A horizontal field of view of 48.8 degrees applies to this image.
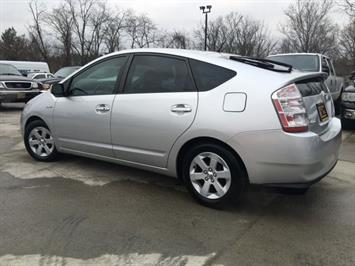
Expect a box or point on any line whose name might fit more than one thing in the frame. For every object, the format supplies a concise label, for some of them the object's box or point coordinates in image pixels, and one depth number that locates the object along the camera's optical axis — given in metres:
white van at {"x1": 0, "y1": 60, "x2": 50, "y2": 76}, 30.55
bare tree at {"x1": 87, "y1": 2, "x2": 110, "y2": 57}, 50.16
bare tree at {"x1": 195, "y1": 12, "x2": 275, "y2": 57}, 49.78
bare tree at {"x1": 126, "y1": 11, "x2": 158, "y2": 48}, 53.34
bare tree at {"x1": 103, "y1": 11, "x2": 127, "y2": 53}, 50.88
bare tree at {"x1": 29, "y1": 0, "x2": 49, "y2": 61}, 49.00
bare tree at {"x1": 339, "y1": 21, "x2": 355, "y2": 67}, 41.59
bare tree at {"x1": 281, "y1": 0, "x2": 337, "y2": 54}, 42.59
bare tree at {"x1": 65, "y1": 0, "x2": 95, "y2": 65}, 49.22
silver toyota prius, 3.51
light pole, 27.99
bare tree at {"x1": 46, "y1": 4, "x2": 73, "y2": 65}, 48.12
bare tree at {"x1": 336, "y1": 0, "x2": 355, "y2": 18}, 19.06
